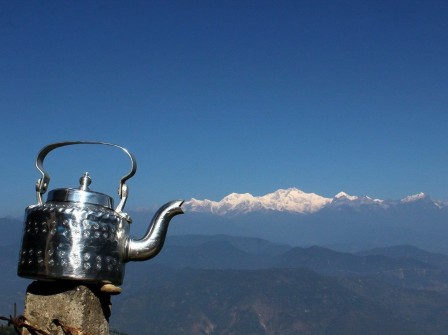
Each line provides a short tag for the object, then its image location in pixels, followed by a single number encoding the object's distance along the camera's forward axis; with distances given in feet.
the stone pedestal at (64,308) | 5.61
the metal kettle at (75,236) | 5.82
